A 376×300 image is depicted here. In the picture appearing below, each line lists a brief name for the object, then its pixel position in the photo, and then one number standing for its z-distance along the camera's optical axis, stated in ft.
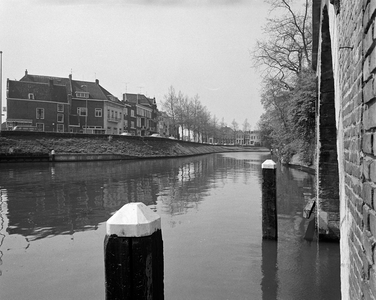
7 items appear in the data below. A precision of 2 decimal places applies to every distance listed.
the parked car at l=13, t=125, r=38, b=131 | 145.07
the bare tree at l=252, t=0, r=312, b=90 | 73.41
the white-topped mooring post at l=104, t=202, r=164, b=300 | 6.42
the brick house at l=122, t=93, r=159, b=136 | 215.31
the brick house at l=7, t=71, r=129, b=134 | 151.74
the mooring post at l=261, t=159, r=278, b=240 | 21.50
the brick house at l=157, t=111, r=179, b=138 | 214.69
